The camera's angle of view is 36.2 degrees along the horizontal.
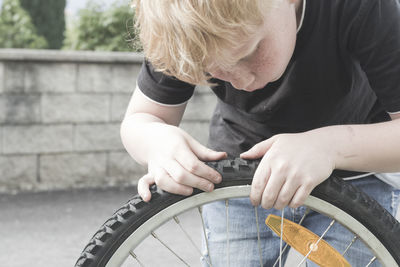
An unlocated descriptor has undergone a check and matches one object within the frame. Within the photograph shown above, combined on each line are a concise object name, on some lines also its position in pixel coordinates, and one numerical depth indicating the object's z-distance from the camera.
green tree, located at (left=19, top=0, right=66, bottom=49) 7.27
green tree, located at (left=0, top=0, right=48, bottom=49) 5.75
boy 1.09
